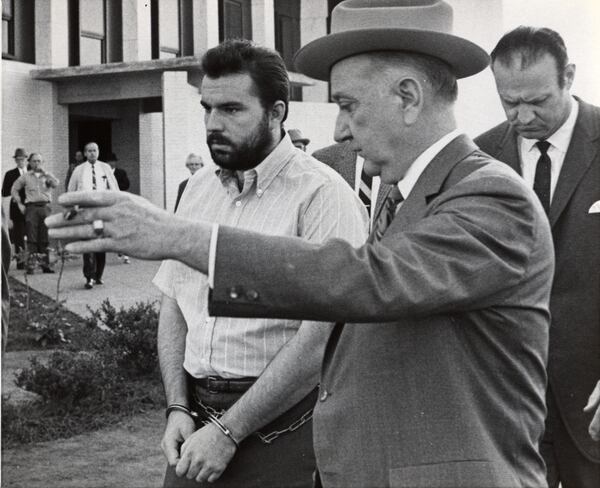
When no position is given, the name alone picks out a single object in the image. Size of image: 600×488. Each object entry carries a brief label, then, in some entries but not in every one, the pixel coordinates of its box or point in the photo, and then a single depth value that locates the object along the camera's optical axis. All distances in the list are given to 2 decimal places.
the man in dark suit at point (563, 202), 3.23
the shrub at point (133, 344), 7.98
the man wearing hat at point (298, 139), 7.74
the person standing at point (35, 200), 12.77
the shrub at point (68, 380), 6.93
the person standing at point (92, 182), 10.77
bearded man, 2.89
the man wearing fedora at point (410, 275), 1.69
